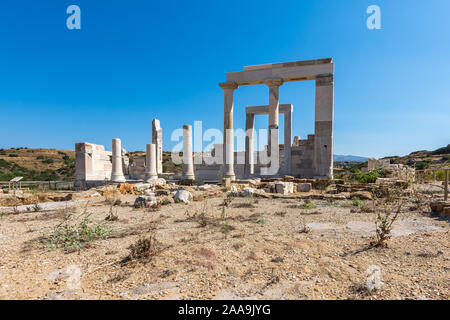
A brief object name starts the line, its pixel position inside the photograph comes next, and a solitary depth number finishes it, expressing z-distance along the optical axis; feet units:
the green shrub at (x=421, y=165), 83.05
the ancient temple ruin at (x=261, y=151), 49.73
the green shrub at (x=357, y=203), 24.63
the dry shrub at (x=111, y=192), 33.97
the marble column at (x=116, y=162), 58.90
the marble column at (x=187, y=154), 57.72
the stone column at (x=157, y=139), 72.23
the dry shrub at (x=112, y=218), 19.01
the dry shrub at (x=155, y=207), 23.38
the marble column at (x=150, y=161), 60.03
